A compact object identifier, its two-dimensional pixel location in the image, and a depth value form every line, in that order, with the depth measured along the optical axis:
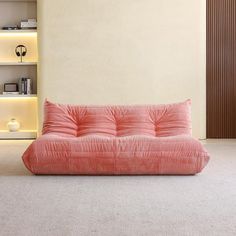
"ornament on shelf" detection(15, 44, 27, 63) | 7.40
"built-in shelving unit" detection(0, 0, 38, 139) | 7.50
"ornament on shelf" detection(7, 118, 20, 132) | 7.31
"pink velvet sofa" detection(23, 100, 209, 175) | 4.05
